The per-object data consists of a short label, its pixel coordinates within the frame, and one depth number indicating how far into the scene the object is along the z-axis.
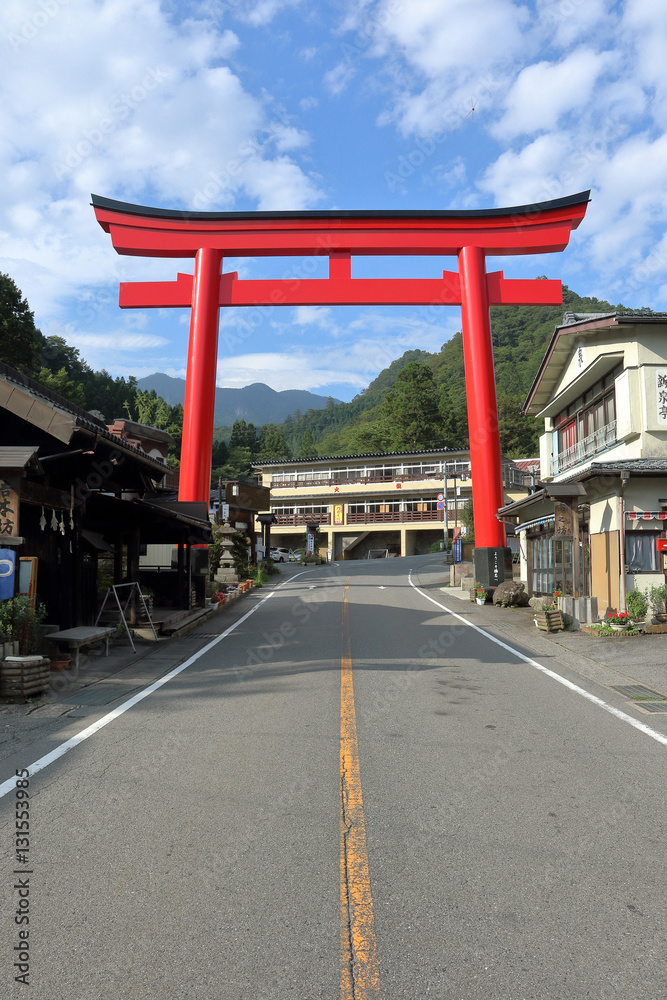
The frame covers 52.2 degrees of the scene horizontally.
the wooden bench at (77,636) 9.80
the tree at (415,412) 72.75
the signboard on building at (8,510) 8.94
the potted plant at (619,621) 14.09
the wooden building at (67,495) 9.44
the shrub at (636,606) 14.59
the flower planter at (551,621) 15.13
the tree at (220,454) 82.31
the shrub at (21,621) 8.52
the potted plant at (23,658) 7.86
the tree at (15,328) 35.84
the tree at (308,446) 95.66
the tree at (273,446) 94.06
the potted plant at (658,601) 14.59
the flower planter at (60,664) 9.77
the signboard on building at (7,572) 8.74
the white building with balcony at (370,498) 63.44
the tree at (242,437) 93.75
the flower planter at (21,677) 7.84
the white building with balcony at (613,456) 15.19
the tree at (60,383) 40.83
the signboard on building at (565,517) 16.14
